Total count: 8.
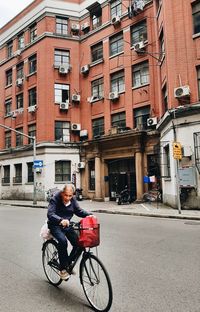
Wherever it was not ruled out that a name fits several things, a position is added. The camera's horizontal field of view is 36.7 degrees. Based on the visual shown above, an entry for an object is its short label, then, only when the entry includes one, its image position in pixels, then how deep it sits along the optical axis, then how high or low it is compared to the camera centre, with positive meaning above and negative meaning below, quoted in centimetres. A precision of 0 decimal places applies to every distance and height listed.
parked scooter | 2255 -137
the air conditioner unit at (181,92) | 1670 +479
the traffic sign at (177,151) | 1510 +134
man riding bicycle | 458 -59
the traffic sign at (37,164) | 2458 +137
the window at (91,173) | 2786 +56
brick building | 2388 +779
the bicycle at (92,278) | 388 -137
